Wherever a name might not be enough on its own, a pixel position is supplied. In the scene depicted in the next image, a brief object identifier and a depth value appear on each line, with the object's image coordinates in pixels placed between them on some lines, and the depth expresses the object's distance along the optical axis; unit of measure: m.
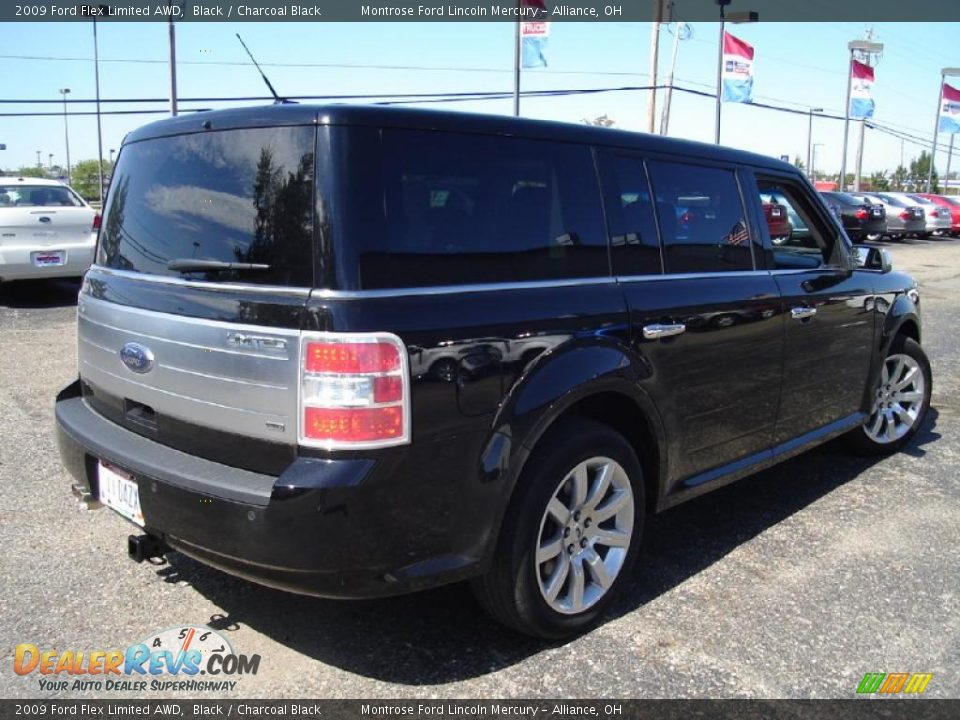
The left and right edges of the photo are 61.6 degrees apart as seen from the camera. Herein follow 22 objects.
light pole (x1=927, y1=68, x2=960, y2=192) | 49.50
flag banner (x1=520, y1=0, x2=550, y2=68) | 18.84
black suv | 2.35
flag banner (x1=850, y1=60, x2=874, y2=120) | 31.38
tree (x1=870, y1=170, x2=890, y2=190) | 86.45
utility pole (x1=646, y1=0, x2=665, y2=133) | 20.53
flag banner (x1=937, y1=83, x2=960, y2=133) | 41.84
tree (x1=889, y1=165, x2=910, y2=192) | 92.69
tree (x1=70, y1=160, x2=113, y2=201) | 82.81
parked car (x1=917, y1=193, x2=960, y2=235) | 30.23
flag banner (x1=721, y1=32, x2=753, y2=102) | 22.08
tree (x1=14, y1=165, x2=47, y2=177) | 85.94
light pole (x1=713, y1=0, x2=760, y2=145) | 19.59
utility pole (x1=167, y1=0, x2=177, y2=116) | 20.44
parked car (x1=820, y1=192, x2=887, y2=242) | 23.09
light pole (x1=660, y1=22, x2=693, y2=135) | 24.59
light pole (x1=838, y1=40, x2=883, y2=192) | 32.74
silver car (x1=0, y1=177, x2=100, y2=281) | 9.73
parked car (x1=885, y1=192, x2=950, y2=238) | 27.62
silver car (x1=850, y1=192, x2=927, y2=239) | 25.92
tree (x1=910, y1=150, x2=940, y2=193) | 89.89
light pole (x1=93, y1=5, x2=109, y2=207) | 36.90
